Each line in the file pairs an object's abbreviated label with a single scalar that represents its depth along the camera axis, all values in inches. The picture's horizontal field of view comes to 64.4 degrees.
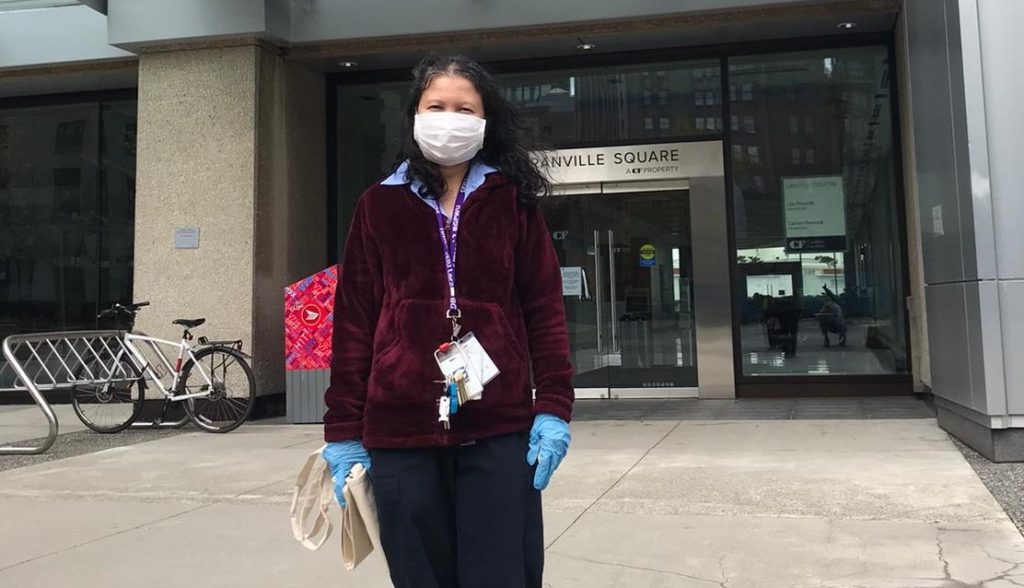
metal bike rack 291.4
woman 81.4
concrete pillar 352.8
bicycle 323.9
